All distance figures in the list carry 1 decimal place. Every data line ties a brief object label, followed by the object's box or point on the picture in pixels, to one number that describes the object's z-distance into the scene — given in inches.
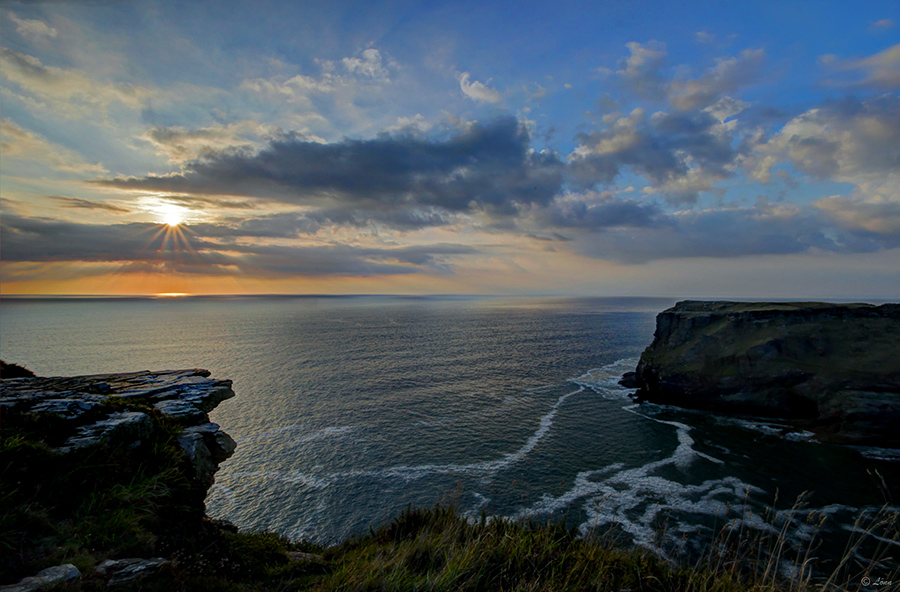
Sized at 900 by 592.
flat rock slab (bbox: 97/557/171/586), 202.5
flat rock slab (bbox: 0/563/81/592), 173.2
